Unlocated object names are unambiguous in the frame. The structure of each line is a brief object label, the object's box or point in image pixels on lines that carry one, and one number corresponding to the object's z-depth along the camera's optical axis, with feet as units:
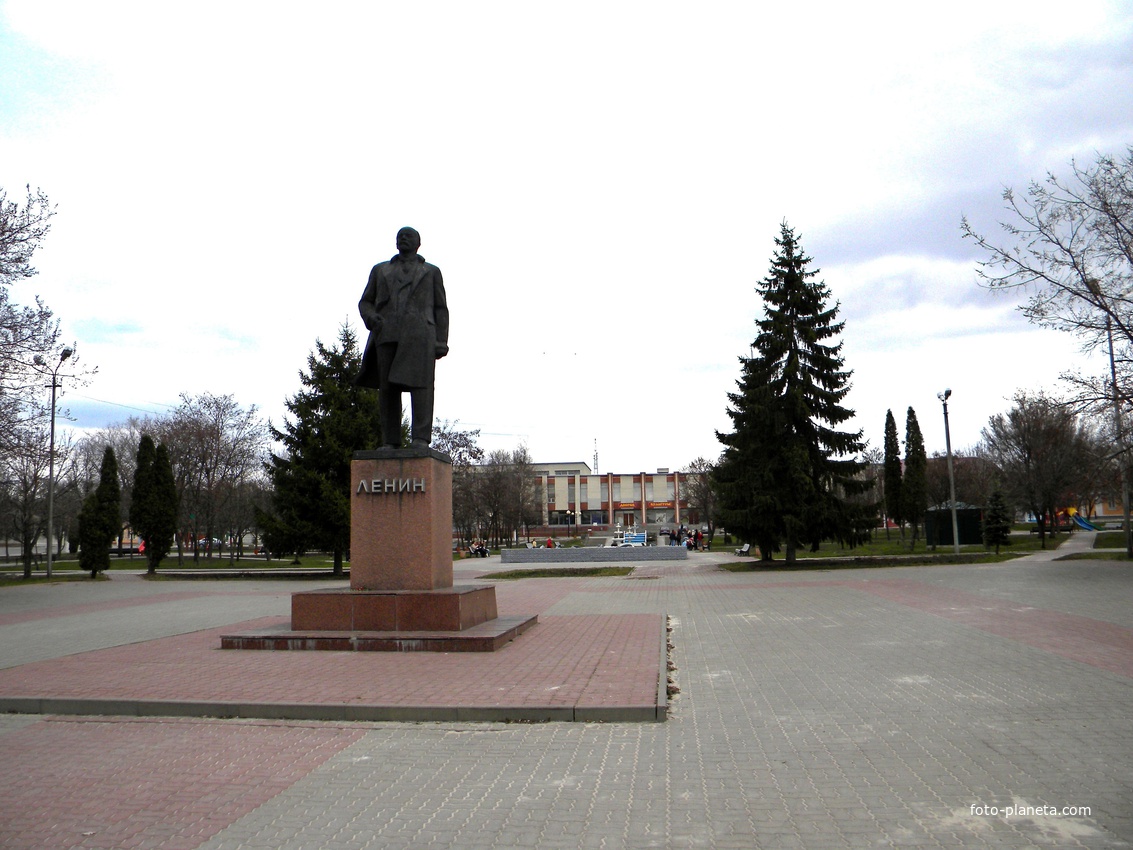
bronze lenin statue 38.27
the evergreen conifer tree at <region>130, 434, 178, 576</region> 116.88
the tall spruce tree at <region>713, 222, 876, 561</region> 94.17
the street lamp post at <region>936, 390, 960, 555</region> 101.30
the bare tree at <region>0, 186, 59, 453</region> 67.92
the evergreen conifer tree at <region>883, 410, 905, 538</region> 168.25
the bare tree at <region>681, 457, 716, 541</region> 223.38
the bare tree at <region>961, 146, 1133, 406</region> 66.13
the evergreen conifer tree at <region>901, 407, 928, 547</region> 155.33
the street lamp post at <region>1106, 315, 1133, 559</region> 66.33
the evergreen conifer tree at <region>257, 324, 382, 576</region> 103.96
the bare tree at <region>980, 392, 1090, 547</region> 72.84
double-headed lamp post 71.20
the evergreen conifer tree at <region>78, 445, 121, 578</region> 107.76
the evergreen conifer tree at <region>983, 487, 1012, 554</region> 120.16
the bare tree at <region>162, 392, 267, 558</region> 154.40
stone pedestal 35.81
